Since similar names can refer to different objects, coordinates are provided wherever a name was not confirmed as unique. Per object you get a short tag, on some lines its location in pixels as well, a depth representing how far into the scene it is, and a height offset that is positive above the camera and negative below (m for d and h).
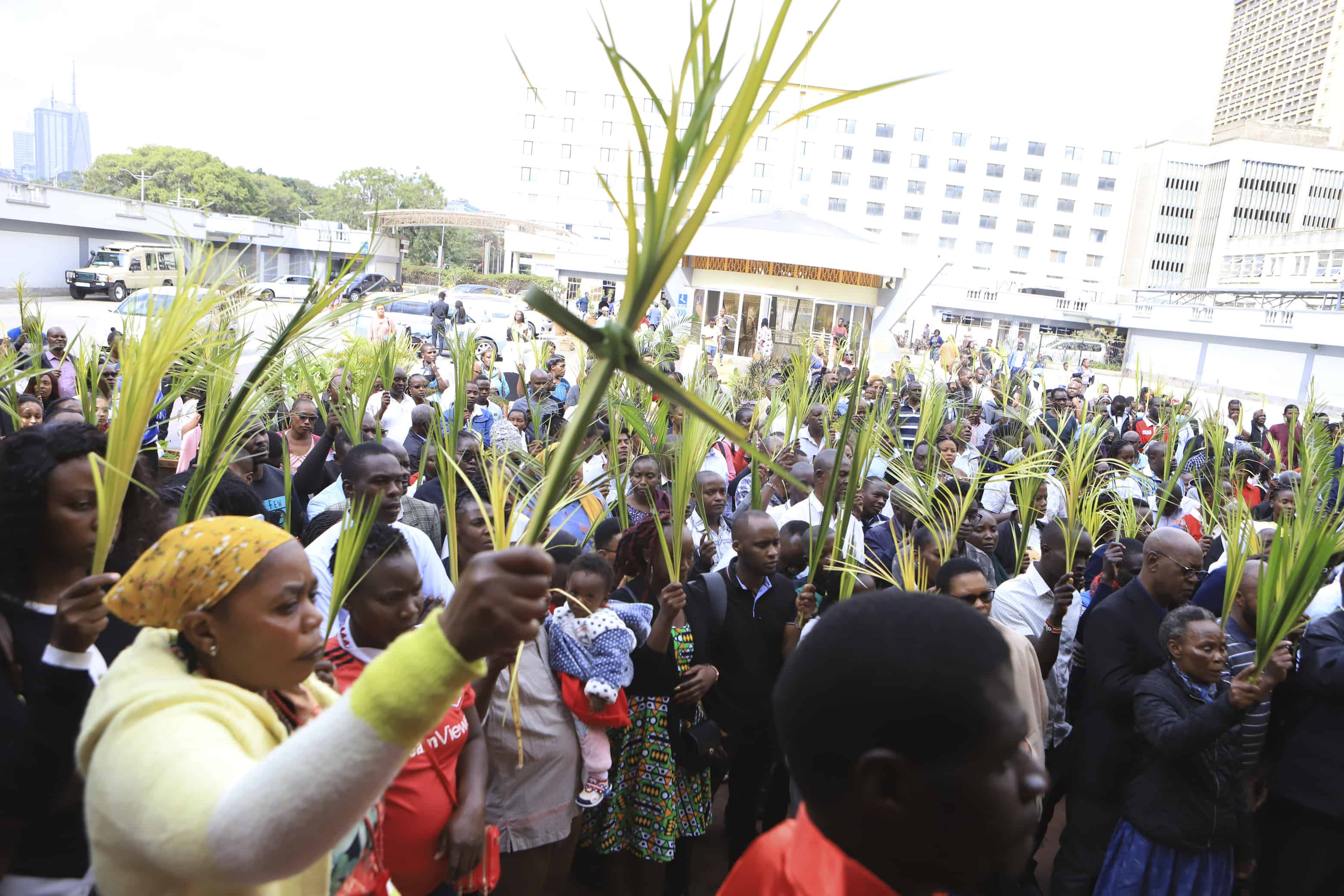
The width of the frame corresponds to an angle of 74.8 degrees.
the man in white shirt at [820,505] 4.55 -1.02
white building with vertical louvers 72.94 +14.36
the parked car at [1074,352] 27.77 +0.10
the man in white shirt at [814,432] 7.88 -0.92
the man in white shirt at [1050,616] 3.66 -1.14
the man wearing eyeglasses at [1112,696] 3.07 -1.17
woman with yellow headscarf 0.89 -0.55
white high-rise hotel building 63.12 +10.86
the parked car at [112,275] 24.47 -0.47
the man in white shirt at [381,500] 3.00 -0.87
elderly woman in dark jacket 2.81 -1.37
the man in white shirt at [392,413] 6.77 -0.99
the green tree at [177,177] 52.53 +5.35
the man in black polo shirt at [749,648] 3.38 -1.25
